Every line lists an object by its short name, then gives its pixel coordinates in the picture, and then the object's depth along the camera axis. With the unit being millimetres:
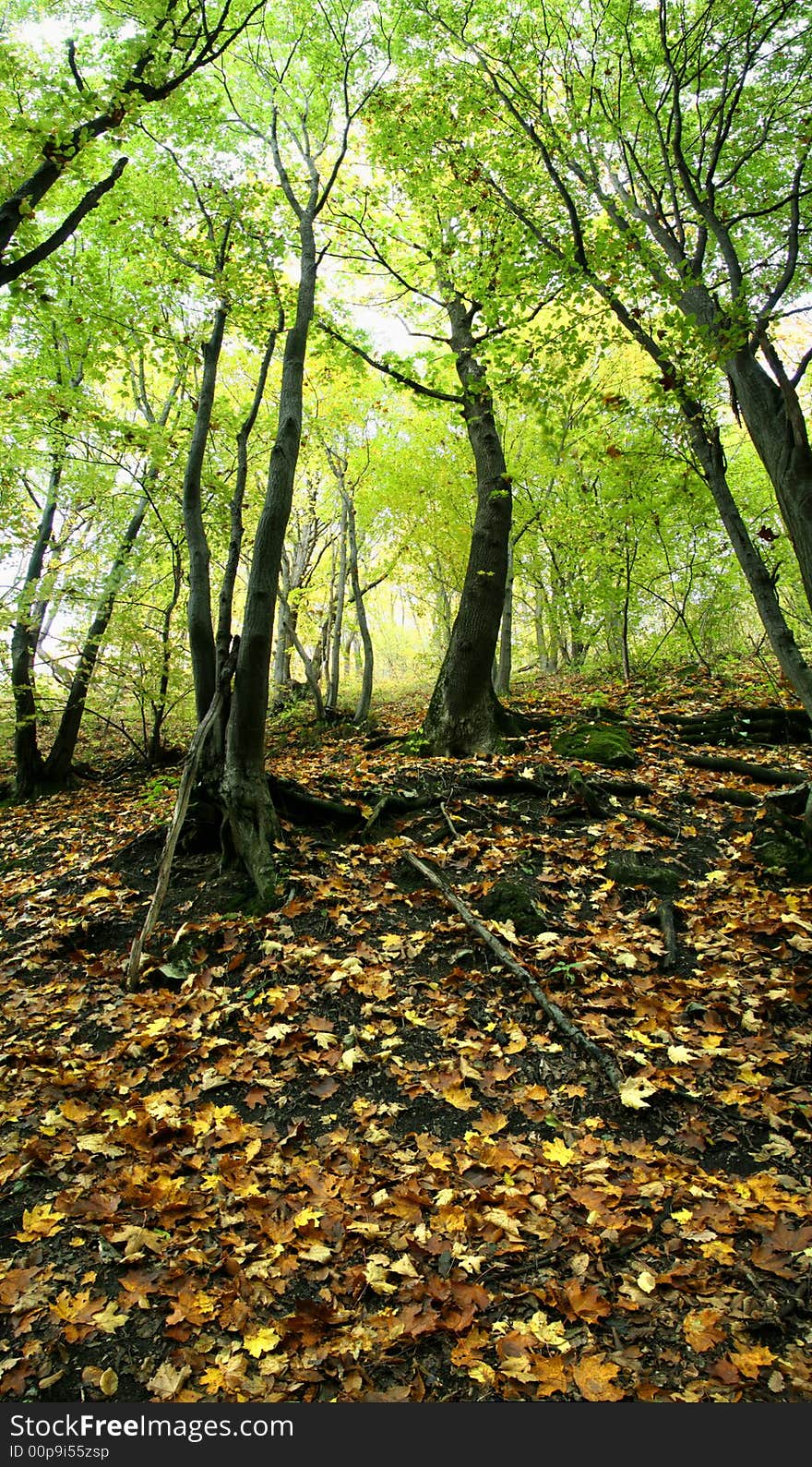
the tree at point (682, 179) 5781
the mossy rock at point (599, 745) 7750
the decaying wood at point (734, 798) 6492
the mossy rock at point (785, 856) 5289
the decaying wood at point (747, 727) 8234
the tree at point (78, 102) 4277
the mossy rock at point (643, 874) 5410
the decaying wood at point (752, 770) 6812
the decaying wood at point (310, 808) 6750
